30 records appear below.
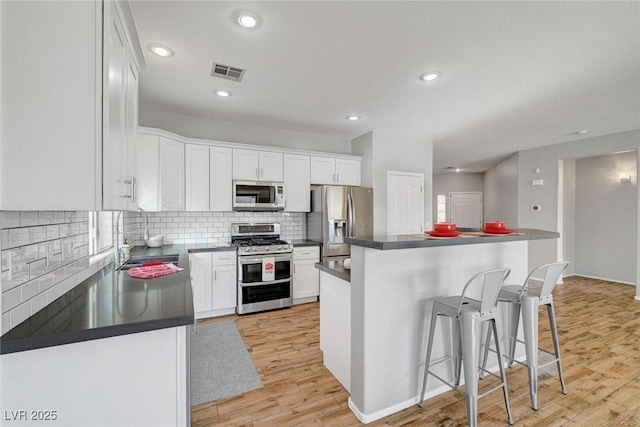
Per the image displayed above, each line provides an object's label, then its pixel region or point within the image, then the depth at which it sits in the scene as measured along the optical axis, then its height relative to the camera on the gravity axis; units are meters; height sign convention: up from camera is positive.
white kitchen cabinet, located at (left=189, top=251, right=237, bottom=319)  3.54 -0.90
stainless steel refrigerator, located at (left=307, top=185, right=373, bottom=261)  4.17 -0.05
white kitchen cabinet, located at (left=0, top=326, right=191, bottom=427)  0.96 -0.62
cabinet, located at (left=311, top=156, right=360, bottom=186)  4.48 +0.69
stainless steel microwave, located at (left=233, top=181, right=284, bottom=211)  3.96 +0.24
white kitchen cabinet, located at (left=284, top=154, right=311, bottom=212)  4.27 +0.46
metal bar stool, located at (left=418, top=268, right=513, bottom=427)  1.69 -0.66
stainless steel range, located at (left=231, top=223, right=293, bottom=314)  3.73 -0.85
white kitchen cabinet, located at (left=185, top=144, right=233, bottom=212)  3.73 +0.47
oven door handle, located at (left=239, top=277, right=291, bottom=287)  3.72 -0.95
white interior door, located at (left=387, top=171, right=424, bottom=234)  4.75 +0.18
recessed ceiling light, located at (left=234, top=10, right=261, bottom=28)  1.89 +1.33
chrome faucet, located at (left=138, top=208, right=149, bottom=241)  3.67 -0.17
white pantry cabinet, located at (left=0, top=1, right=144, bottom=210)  0.94 +0.37
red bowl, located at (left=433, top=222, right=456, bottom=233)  2.15 -0.11
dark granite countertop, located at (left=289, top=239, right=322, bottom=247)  4.16 -0.46
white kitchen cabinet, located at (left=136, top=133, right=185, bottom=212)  3.30 +0.48
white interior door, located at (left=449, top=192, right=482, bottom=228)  8.89 +0.13
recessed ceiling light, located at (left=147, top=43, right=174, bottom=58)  2.24 +1.33
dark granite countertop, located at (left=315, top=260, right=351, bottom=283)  2.07 -0.45
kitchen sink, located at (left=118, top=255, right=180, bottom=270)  2.44 -0.45
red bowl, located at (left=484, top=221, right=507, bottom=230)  2.35 -0.11
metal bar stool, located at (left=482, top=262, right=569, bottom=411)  1.99 -0.69
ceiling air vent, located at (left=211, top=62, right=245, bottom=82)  2.60 +1.34
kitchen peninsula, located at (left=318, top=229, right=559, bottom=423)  1.83 -0.67
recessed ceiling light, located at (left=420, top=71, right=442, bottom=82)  2.68 +1.34
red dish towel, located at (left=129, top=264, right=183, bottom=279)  1.89 -0.42
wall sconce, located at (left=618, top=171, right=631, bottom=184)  5.41 +0.71
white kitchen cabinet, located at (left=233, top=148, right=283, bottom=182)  3.98 +0.69
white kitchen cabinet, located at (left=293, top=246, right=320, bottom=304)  4.11 -0.91
